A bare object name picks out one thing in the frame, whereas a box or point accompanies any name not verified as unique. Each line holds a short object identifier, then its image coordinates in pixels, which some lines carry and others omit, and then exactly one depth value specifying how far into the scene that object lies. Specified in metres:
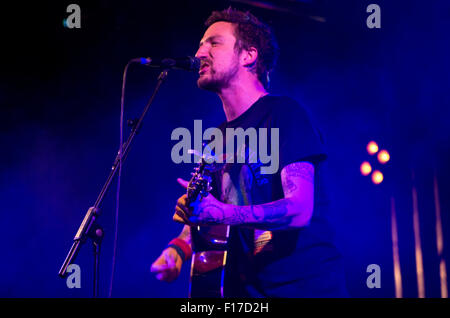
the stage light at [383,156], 4.54
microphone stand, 2.41
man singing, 2.12
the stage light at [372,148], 4.58
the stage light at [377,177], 4.57
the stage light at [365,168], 4.60
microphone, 2.67
